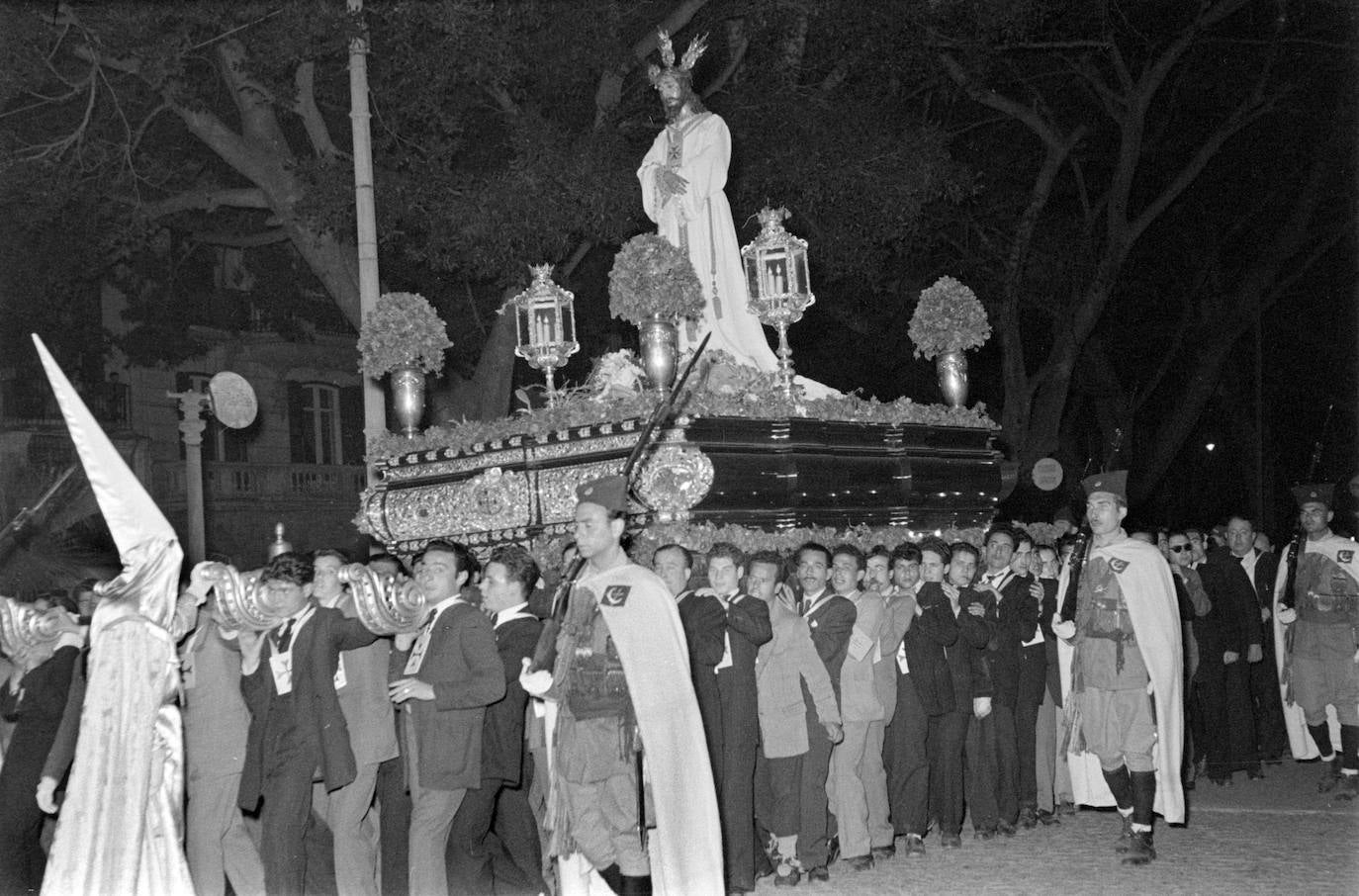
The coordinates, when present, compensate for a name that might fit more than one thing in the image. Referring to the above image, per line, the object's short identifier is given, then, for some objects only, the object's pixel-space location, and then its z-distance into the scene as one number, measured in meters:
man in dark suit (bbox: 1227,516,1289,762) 14.52
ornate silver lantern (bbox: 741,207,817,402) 11.59
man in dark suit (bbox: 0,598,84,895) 8.05
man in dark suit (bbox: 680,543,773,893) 9.19
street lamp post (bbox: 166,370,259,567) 16.59
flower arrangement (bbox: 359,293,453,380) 12.57
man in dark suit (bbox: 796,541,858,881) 9.73
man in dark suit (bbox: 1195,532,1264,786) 13.49
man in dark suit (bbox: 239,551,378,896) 8.16
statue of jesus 12.32
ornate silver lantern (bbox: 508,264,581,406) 12.78
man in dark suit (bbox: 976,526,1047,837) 11.22
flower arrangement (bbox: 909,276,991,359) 13.05
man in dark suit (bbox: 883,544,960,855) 10.52
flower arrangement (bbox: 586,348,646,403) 11.80
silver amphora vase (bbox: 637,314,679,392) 10.64
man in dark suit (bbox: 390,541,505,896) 8.02
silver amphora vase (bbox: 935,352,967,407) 12.99
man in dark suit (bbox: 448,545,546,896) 8.29
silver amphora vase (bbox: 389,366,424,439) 12.66
